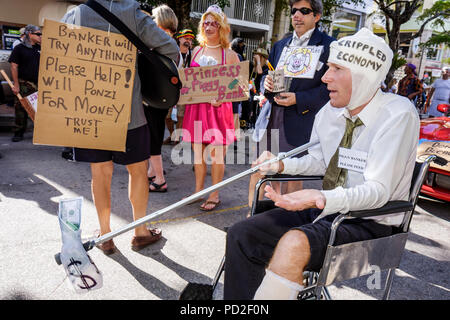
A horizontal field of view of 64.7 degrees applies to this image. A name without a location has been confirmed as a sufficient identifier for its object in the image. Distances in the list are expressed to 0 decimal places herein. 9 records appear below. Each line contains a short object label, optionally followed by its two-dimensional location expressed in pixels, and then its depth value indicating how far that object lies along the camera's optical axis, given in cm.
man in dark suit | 276
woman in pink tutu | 355
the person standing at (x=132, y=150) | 230
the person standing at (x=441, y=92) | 922
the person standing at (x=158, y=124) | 345
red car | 417
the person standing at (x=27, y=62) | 574
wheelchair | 153
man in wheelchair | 156
